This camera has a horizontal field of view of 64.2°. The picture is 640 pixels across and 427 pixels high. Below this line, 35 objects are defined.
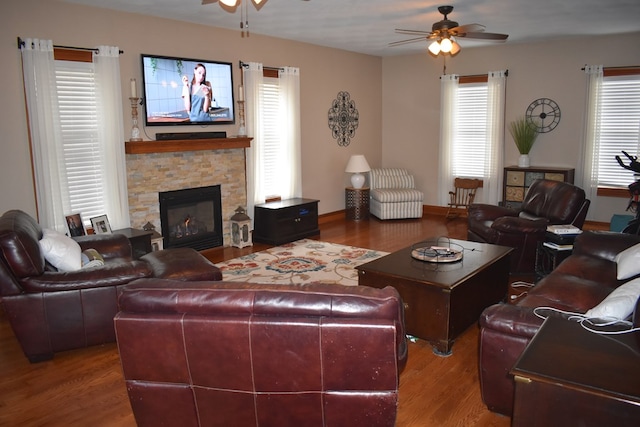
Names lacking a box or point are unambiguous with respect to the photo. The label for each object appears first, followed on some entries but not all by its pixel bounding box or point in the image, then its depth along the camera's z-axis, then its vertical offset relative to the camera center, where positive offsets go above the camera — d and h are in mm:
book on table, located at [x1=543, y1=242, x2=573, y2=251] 4633 -987
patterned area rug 5340 -1403
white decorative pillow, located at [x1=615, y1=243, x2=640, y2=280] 3359 -841
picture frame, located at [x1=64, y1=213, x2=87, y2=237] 5004 -796
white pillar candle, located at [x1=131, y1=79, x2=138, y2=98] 5448 +575
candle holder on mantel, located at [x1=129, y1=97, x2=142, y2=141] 5599 +243
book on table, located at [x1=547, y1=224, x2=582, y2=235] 4748 -857
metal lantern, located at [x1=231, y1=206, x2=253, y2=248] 6676 -1128
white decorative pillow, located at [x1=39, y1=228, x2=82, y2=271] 3664 -788
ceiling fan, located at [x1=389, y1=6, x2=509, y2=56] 5215 +1075
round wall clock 7777 +371
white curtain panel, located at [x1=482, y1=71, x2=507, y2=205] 8109 +28
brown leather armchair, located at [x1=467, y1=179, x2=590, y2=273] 5219 -872
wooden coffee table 3533 -1067
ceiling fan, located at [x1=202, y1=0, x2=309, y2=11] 3441 +953
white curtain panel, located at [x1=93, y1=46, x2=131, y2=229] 5281 +109
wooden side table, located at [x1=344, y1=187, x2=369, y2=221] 8609 -1055
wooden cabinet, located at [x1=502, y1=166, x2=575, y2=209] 7484 -602
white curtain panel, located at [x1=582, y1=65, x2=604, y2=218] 7305 +81
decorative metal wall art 8461 +374
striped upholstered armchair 8445 -906
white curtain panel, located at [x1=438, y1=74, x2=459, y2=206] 8617 +140
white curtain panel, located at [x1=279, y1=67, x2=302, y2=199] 7305 +191
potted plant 7848 +7
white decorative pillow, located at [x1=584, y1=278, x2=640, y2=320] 2500 -831
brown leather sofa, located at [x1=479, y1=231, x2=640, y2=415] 2545 -995
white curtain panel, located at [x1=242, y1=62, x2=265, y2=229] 6766 +209
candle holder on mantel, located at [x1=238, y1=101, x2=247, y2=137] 6703 +273
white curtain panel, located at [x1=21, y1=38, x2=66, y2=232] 4781 +154
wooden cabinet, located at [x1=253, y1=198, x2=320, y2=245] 6844 -1083
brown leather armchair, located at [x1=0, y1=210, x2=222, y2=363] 3348 -1011
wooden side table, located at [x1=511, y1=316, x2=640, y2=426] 1666 -810
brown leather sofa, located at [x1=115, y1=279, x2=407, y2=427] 2074 -869
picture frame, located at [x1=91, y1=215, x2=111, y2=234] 5211 -826
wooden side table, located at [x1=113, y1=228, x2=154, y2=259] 5184 -995
